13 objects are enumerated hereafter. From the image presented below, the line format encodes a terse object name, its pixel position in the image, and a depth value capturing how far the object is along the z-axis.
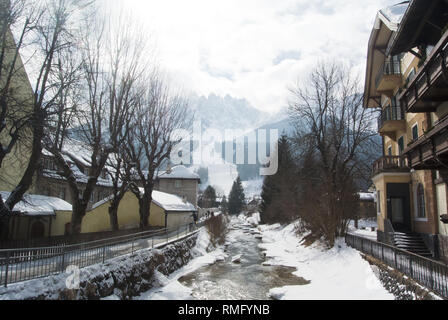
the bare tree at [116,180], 23.41
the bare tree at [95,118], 15.56
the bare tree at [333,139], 24.58
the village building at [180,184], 52.47
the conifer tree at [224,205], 113.78
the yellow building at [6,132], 13.04
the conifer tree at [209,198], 100.45
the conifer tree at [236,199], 108.75
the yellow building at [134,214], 30.92
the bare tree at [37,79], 12.73
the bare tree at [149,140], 24.97
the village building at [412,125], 13.45
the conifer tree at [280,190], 46.48
